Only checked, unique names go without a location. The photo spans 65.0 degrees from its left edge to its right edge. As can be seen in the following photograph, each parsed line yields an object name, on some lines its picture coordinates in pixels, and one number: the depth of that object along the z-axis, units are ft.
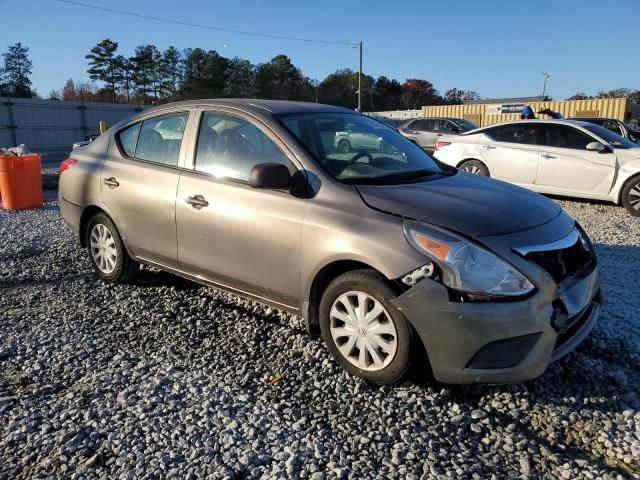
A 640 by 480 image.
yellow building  107.65
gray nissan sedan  8.73
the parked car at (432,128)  53.33
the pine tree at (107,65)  203.39
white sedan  26.30
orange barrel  27.96
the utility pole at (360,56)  138.66
